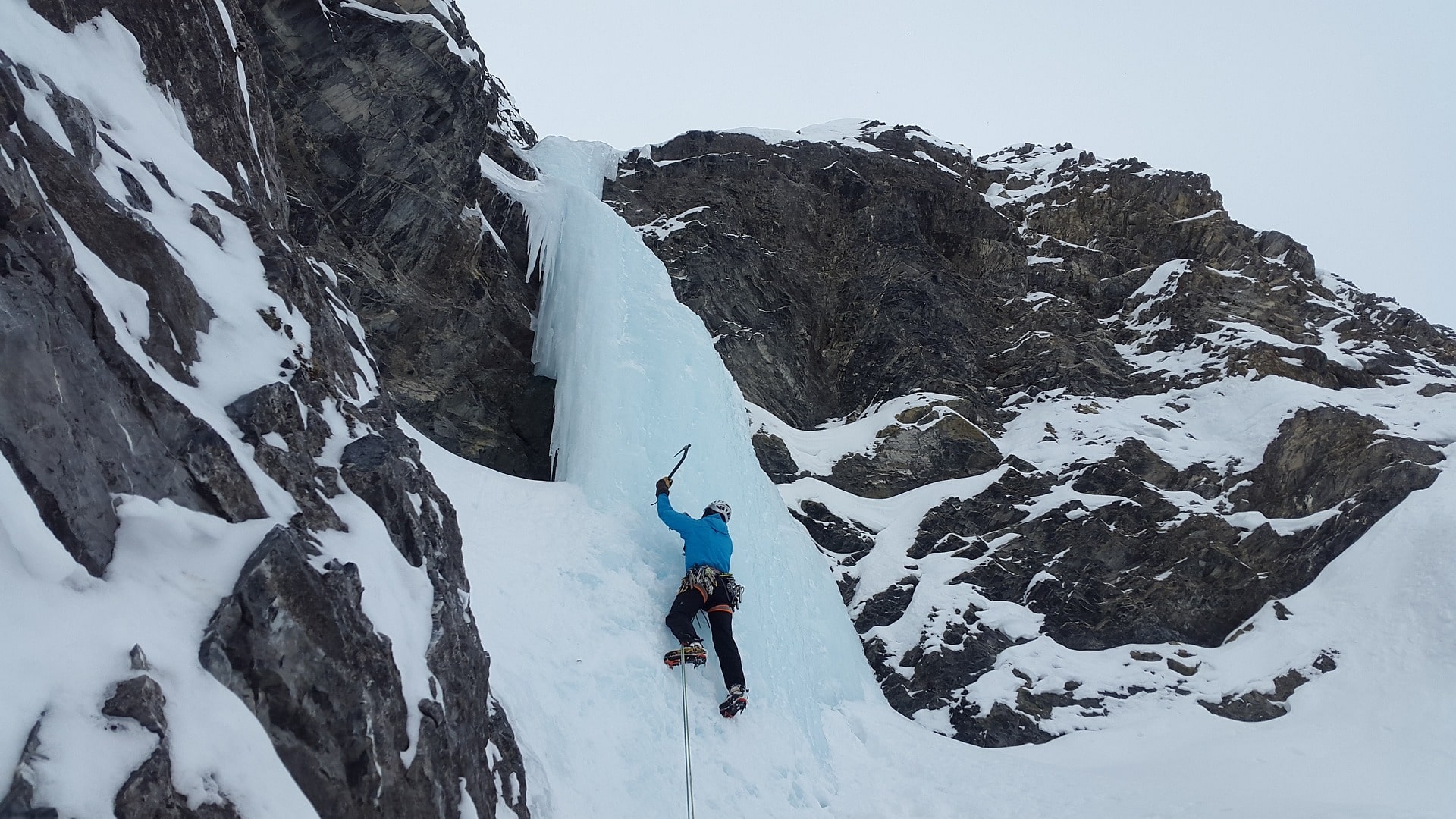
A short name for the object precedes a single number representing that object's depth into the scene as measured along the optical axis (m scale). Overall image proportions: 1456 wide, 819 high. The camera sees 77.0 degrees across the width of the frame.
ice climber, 6.12
